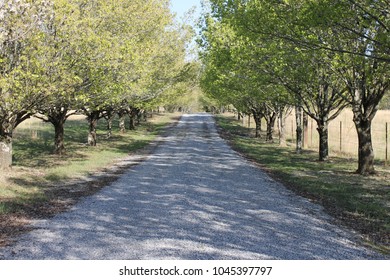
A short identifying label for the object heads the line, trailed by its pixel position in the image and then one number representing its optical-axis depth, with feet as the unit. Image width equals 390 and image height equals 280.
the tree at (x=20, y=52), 49.14
